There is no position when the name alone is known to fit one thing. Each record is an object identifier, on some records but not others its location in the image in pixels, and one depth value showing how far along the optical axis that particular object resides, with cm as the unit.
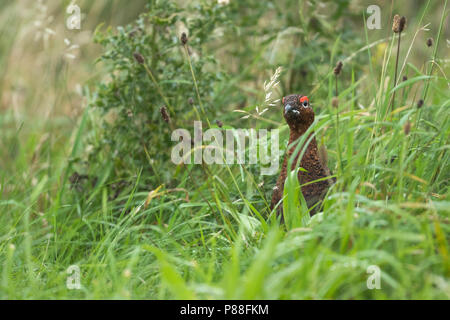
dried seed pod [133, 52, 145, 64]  468
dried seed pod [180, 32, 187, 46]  422
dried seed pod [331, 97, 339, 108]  354
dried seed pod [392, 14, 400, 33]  412
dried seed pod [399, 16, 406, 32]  399
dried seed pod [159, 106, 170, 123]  404
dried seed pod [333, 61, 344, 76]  402
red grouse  465
